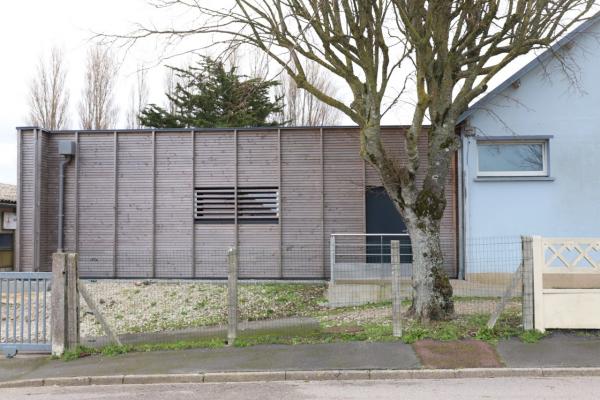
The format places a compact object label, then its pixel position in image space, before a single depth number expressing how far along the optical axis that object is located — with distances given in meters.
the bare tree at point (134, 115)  33.79
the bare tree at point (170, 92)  32.97
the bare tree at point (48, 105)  29.19
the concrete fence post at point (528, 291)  8.80
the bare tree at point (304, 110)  32.38
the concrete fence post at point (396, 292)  8.75
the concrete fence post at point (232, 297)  8.81
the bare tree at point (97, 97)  30.69
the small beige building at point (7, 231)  18.81
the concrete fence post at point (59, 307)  8.59
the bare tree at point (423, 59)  9.34
